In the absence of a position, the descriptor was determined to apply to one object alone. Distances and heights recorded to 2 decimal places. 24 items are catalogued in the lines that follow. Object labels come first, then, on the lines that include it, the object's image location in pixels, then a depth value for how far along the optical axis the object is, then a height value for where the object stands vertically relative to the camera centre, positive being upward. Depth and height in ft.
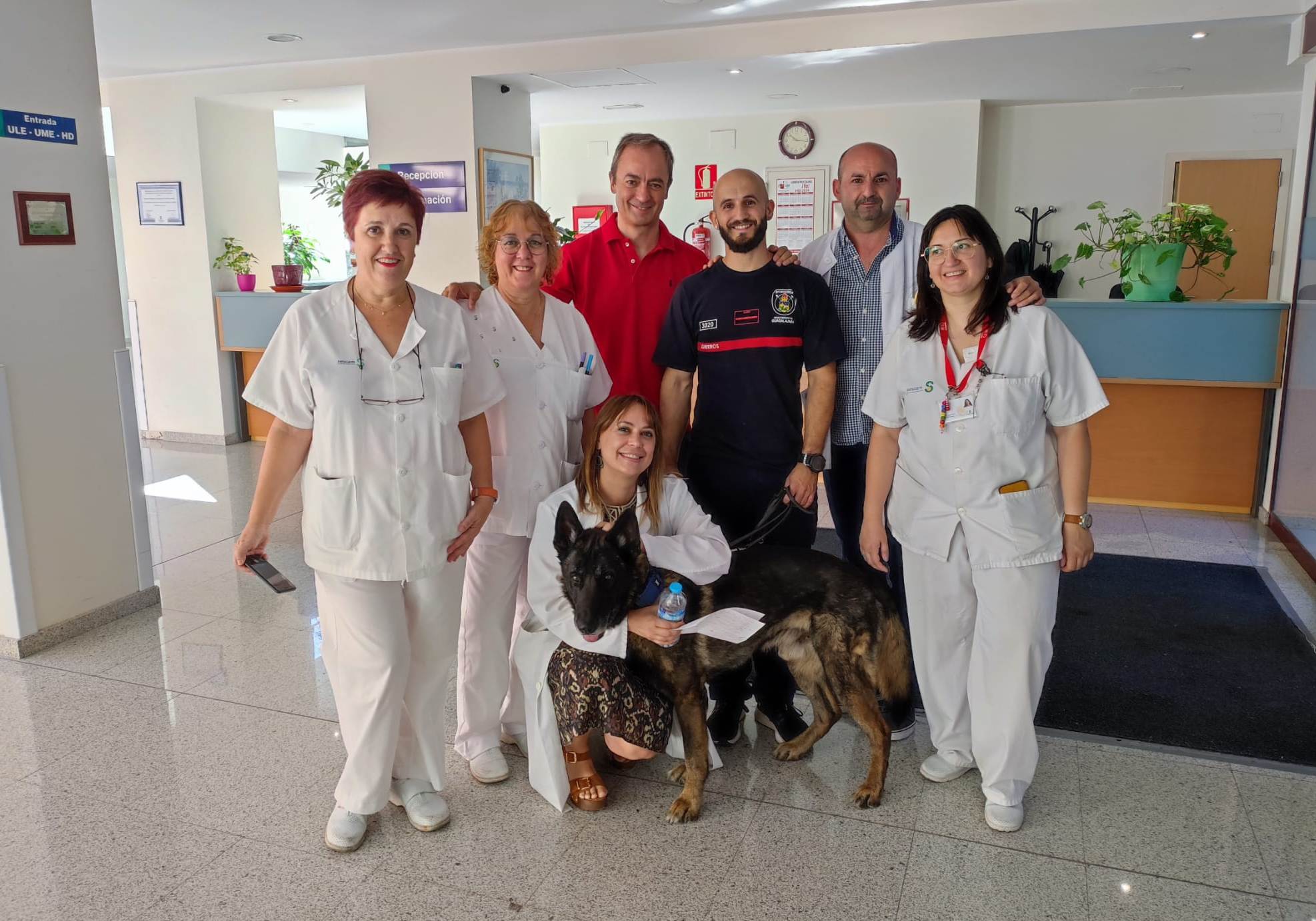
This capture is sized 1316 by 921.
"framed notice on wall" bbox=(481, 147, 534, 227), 21.17 +2.19
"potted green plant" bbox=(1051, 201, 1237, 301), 16.46 +0.46
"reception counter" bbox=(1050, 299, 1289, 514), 16.33 -2.16
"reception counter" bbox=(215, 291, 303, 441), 22.57 -0.99
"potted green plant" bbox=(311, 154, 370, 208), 24.18 +2.74
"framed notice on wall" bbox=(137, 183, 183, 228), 22.99 +1.67
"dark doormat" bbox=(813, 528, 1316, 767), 9.16 -4.27
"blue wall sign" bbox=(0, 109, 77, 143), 10.47 +1.63
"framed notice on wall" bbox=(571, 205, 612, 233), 31.63 +1.87
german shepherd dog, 7.38 -2.88
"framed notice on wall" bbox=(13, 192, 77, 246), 10.67 +0.64
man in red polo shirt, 9.09 -0.09
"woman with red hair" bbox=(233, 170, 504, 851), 6.72 -1.33
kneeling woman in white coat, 7.38 -2.65
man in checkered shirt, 8.98 -0.03
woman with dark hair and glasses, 7.16 -1.47
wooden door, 26.68 +2.21
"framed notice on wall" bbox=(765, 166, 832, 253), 28.81 +2.20
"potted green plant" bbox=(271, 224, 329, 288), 31.30 +0.86
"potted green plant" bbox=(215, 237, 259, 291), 23.35 +0.36
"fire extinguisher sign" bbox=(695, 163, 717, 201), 29.99 +2.92
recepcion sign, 21.11 +1.98
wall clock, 28.81 +3.99
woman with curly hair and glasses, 7.87 -1.23
